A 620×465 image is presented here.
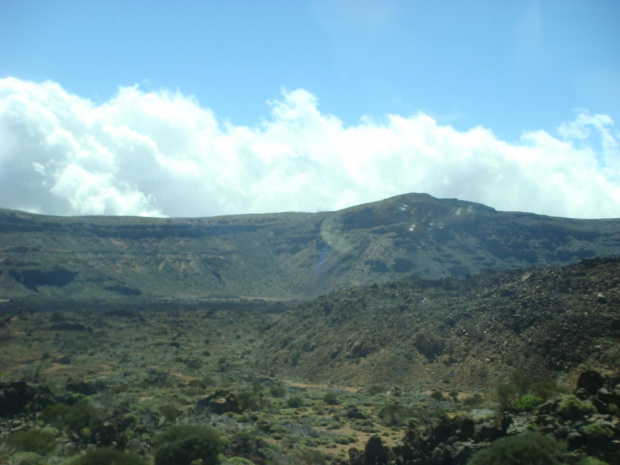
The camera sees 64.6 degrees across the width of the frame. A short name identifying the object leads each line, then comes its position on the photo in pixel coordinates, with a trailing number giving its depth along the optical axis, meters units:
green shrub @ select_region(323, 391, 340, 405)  29.81
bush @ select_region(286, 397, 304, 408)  28.97
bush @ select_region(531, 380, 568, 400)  17.17
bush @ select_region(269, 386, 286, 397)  31.78
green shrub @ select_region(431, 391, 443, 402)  28.39
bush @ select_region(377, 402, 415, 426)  23.95
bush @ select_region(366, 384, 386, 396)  33.25
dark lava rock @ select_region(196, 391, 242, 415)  25.42
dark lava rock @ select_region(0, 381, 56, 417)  19.54
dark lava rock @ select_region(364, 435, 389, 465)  16.78
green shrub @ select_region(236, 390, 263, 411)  26.88
